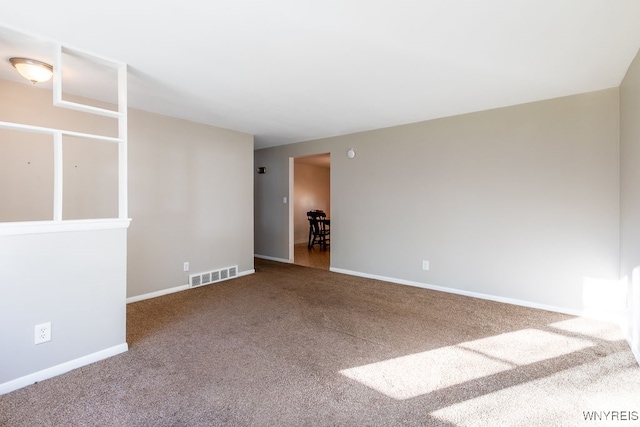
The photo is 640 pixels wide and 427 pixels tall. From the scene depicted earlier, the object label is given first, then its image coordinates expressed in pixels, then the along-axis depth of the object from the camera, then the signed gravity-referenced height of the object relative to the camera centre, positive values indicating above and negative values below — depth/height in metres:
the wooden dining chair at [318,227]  7.62 -0.34
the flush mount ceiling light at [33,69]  2.36 +1.16
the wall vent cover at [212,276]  4.13 -0.89
